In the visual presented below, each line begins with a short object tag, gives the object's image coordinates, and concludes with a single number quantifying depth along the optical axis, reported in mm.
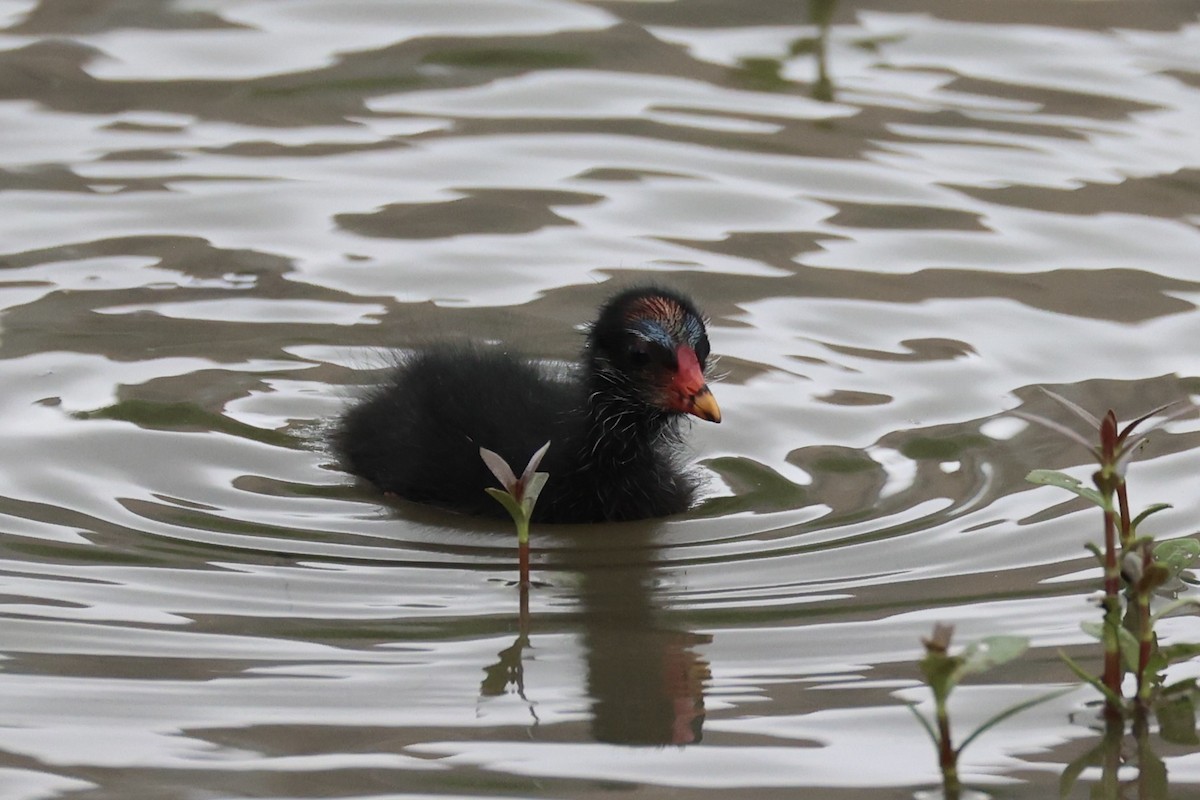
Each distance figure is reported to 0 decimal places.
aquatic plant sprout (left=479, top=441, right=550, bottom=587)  9023
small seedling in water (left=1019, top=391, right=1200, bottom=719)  7828
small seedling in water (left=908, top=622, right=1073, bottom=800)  7066
